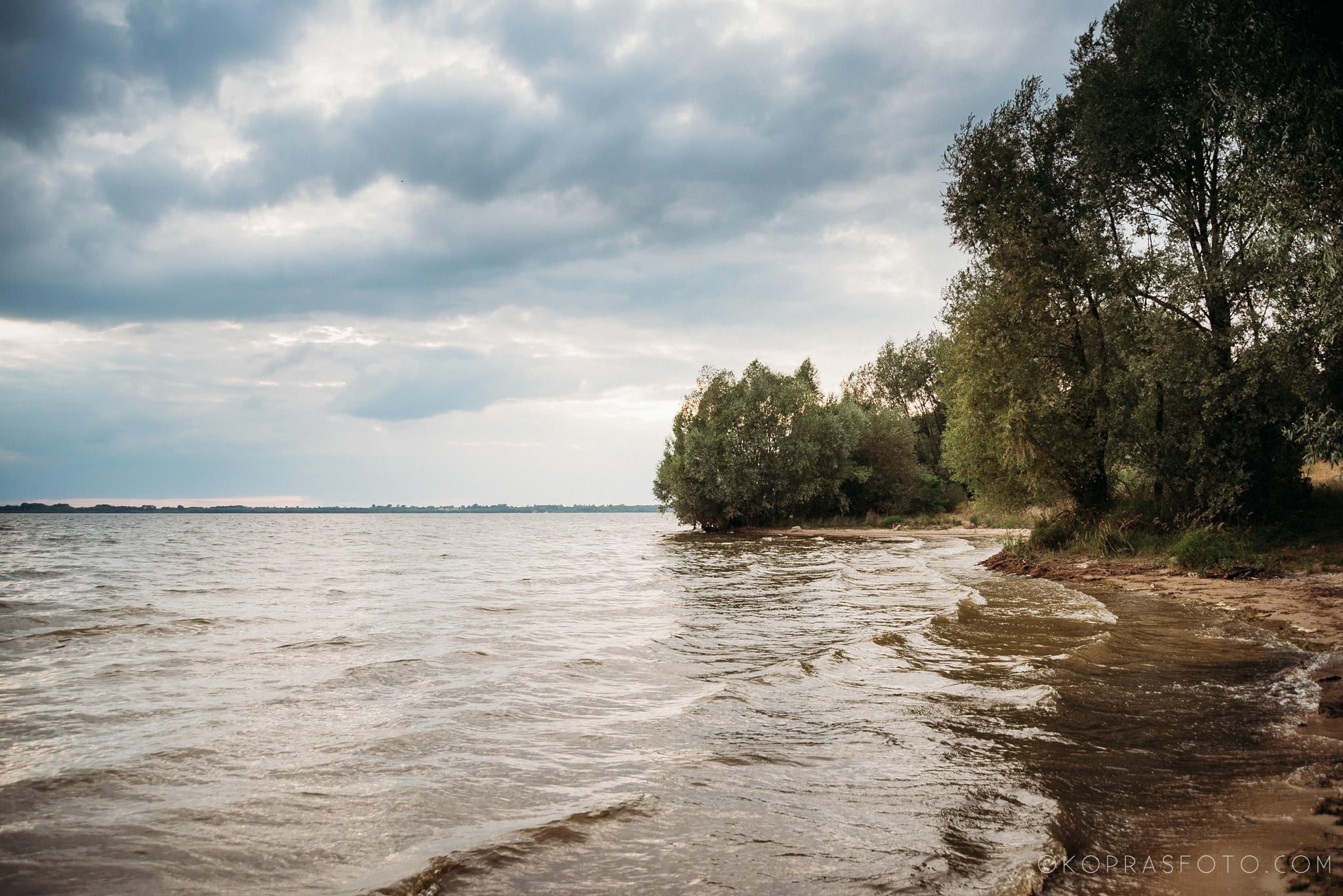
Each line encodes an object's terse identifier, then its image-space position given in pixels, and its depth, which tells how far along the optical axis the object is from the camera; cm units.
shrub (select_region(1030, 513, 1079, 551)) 2379
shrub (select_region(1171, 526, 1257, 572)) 1719
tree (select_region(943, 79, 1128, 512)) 2192
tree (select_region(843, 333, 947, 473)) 7762
